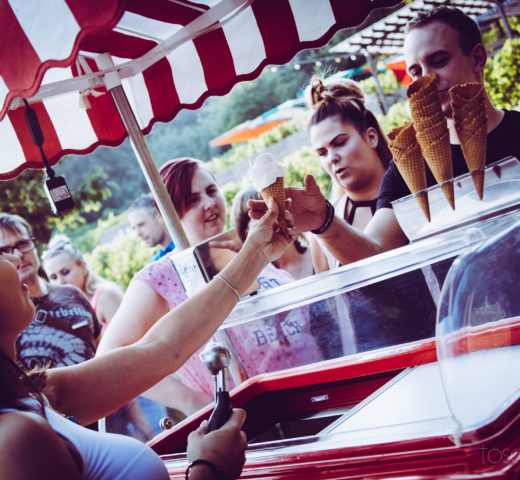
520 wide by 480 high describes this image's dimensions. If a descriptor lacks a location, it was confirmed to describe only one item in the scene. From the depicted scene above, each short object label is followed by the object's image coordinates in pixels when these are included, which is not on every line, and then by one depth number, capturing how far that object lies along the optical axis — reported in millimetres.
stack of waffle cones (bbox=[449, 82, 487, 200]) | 1365
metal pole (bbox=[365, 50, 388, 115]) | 10392
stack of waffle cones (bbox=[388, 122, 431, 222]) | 1484
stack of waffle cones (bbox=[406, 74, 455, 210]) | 1400
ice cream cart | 980
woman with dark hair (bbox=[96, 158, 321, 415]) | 1907
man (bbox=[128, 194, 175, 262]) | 4984
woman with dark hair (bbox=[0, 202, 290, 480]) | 880
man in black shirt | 1806
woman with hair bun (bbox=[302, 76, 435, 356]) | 2422
